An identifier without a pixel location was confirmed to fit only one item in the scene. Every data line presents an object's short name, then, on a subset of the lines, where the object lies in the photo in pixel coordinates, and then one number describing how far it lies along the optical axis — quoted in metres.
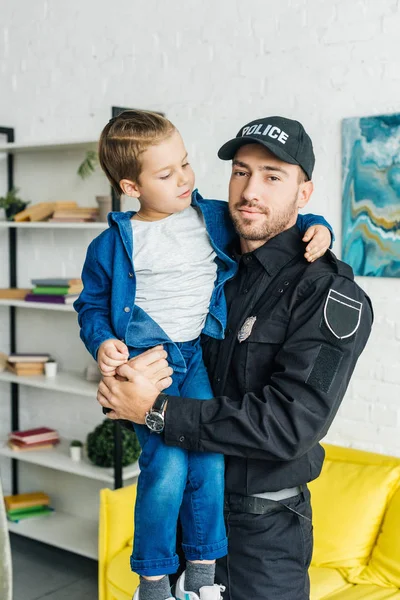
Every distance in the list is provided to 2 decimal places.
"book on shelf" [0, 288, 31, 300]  4.45
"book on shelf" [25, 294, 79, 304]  4.11
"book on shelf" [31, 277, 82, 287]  4.13
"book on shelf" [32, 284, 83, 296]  4.12
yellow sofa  2.97
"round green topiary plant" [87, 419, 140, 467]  4.02
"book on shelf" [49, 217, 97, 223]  4.12
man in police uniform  1.66
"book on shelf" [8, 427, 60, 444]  4.46
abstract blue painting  3.28
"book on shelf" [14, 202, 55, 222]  4.33
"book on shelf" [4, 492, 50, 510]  4.50
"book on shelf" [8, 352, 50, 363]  4.45
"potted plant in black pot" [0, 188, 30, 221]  4.56
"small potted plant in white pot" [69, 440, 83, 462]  4.23
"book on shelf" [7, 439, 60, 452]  4.46
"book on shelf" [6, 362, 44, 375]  4.45
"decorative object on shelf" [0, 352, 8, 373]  4.56
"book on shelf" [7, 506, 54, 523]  4.47
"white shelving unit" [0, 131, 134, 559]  4.05
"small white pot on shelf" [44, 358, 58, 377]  4.38
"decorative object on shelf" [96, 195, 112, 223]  4.06
